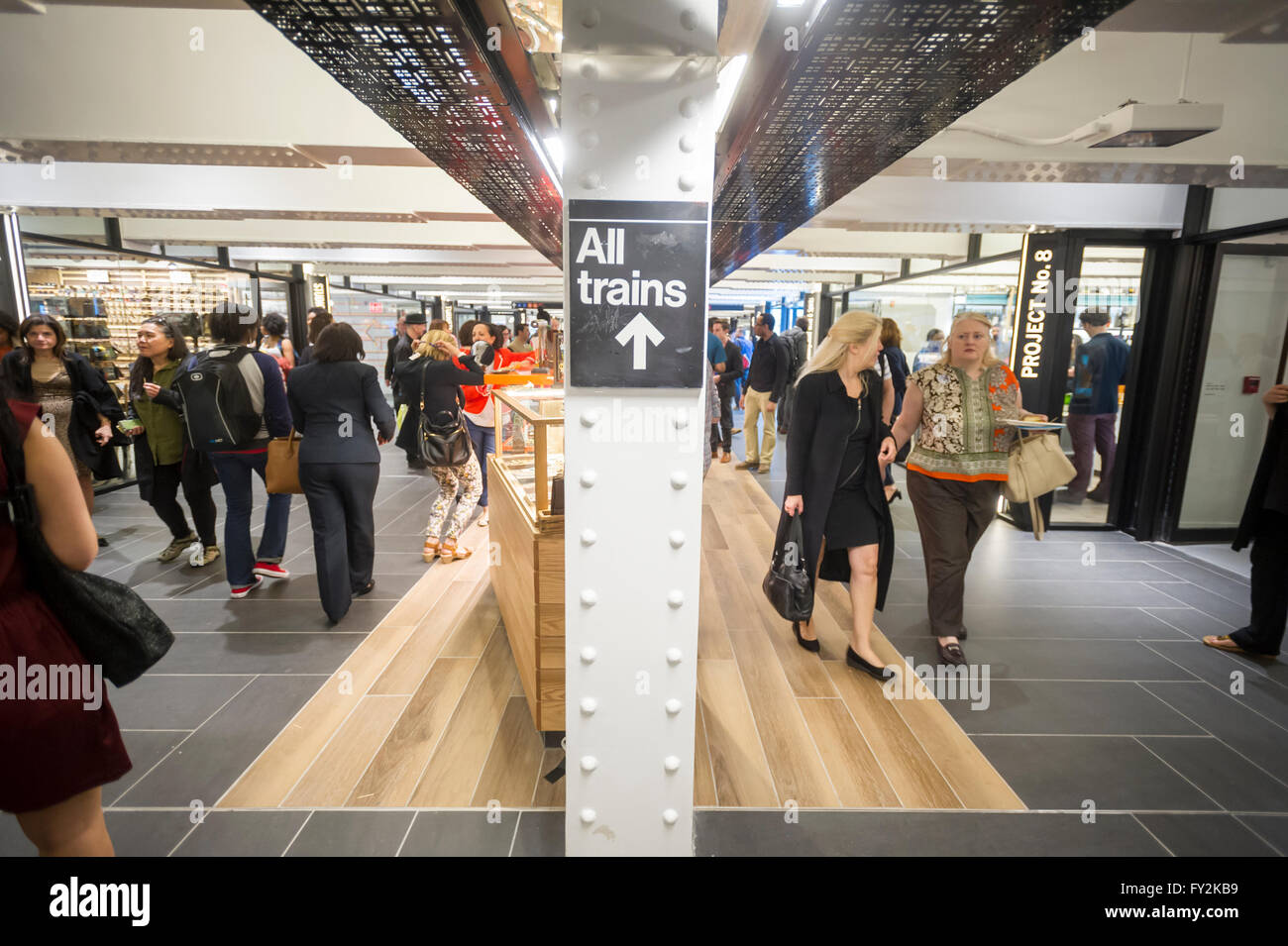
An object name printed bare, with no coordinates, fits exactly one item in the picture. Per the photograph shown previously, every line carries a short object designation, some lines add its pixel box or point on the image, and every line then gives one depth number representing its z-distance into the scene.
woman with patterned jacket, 3.39
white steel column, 1.43
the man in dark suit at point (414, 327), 6.29
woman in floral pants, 4.89
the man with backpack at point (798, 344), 10.35
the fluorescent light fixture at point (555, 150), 2.57
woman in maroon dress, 1.38
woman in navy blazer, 3.73
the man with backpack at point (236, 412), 3.92
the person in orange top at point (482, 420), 5.35
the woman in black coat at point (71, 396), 4.29
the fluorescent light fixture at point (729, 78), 2.88
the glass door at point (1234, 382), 5.39
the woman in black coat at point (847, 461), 3.17
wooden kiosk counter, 2.56
